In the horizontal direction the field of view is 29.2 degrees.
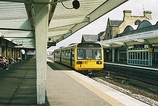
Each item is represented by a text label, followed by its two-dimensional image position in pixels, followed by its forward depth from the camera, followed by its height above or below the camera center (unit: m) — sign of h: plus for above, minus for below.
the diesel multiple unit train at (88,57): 21.77 -0.22
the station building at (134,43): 36.63 +1.53
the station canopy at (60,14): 13.71 +2.21
